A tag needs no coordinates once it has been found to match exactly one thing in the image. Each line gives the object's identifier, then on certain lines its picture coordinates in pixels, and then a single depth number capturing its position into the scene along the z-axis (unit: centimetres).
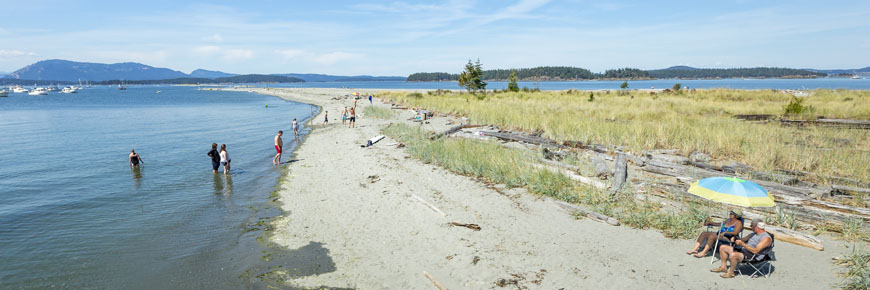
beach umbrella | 633
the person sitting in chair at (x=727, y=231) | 681
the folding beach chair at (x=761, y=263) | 631
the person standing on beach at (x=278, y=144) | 1737
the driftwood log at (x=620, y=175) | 1044
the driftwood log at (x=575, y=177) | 1097
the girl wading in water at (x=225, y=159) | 1566
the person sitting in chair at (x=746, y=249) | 627
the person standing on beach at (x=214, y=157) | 1569
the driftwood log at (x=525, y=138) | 1772
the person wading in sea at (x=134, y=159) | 1705
